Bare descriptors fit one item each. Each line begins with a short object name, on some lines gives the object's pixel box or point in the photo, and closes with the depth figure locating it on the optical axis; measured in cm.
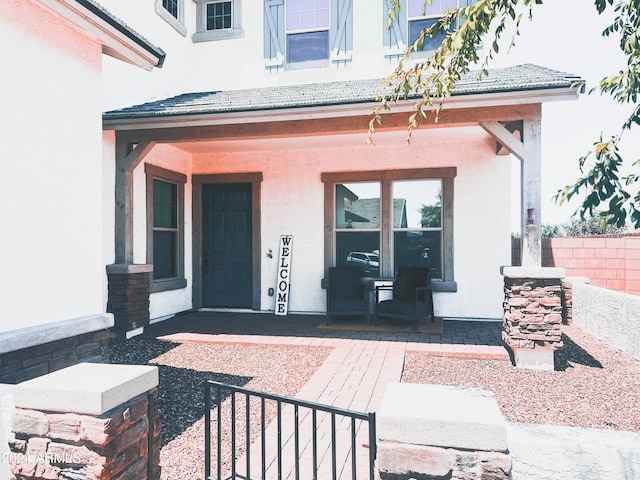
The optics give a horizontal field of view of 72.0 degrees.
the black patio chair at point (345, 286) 700
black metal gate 201
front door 837
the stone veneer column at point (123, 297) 614
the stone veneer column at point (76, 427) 174
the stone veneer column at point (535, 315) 474
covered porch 524
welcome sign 798
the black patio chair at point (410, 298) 655
